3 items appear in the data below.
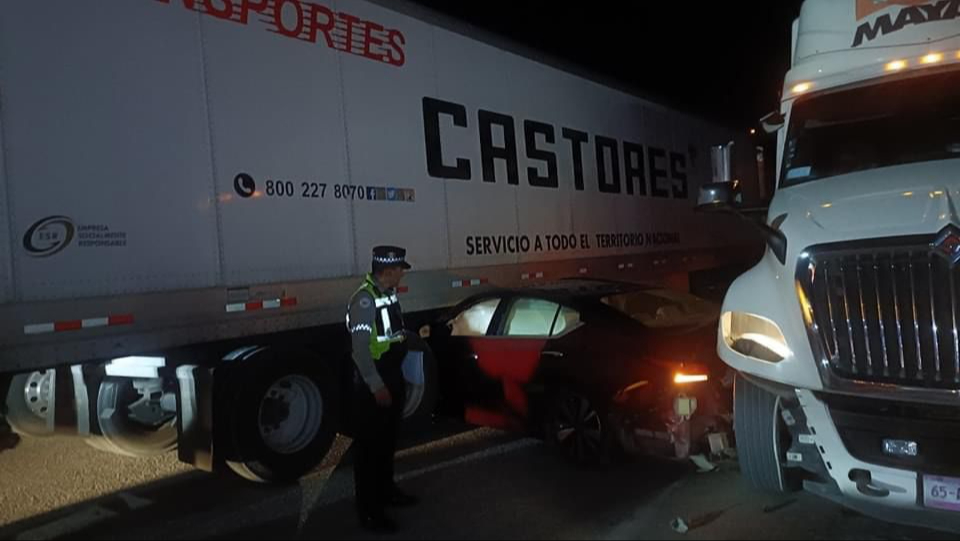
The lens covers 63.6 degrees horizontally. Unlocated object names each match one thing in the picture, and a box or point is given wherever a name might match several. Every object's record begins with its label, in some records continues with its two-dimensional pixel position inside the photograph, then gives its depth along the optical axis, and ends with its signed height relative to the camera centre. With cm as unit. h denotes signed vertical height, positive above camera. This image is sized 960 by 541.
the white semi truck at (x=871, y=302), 378 -30
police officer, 474 -64
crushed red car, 522 -75
